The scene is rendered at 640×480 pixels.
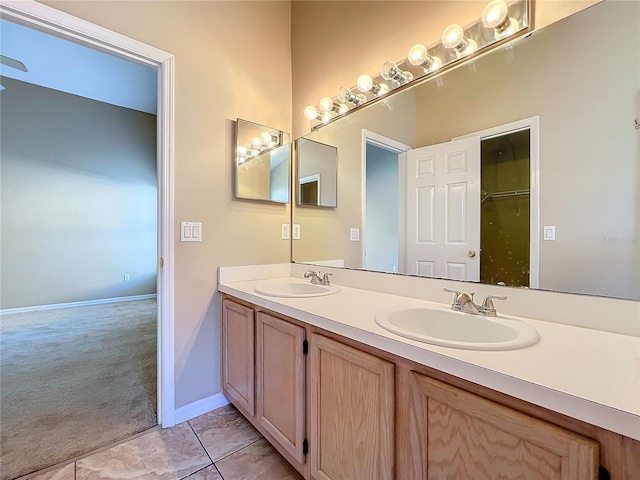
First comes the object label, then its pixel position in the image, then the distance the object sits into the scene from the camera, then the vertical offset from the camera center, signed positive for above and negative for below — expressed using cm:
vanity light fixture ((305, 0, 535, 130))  110 +83
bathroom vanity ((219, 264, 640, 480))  54 -41
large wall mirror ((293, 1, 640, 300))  89 +28
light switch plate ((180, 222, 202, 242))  164 +2
